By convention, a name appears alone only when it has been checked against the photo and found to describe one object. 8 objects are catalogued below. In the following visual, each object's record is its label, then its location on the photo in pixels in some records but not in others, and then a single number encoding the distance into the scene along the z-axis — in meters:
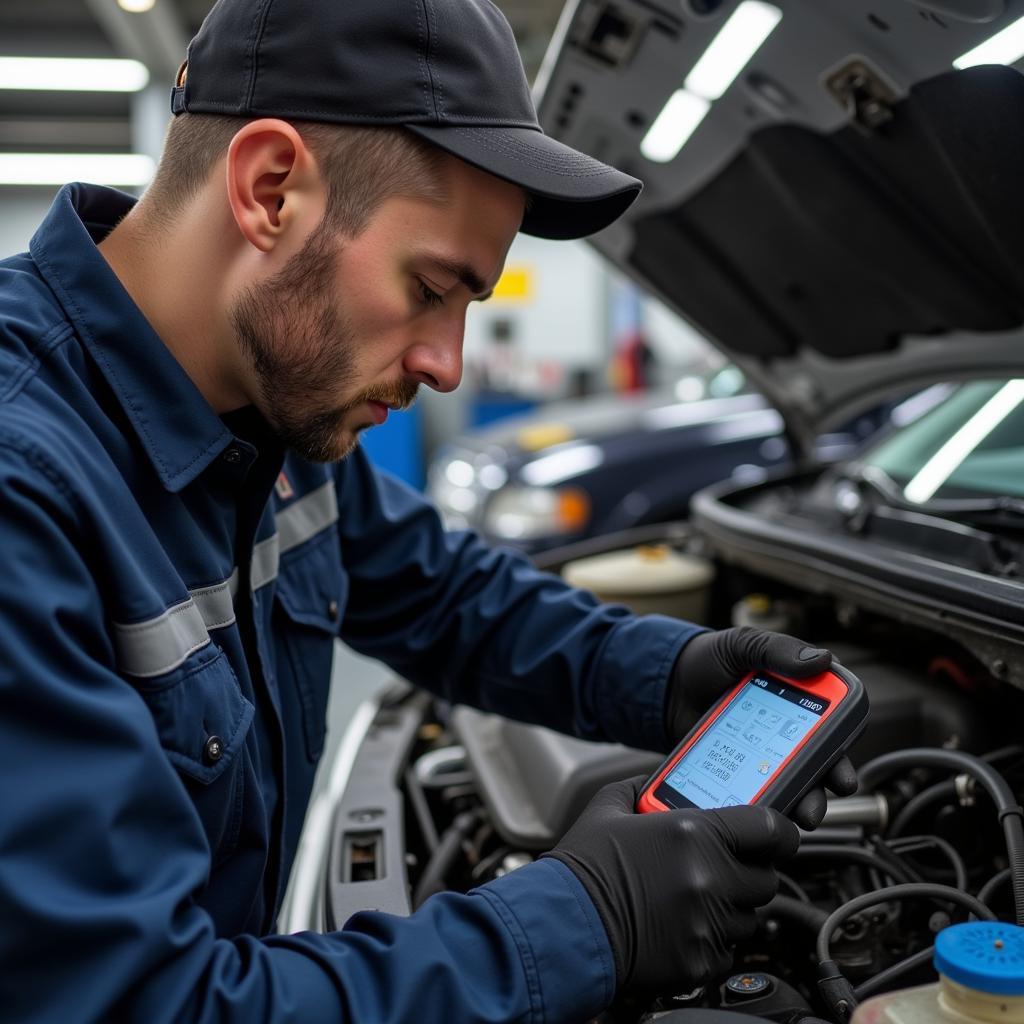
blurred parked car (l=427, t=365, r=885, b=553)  3.35
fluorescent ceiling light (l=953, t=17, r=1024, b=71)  1.05
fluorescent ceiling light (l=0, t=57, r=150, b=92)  6.82
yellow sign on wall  9.93
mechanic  0.68
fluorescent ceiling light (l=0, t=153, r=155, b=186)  9.19
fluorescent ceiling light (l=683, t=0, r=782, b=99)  1.29
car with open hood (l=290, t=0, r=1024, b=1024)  1.08
